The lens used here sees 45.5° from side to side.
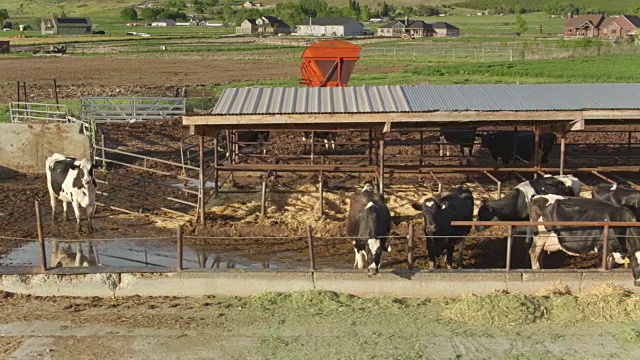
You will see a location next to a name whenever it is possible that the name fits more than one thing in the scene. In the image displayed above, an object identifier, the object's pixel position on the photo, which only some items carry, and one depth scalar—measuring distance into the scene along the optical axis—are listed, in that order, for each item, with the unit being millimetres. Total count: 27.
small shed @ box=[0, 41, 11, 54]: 74625
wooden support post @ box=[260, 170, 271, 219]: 16064
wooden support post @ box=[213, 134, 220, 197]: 17339
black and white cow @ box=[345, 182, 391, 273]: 12289
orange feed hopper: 26062
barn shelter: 15125
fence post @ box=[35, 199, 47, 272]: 12031
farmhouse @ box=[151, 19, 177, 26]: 171200
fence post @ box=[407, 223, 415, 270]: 11852
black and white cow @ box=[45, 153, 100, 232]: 16031
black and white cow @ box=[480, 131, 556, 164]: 20403
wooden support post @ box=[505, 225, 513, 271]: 11841
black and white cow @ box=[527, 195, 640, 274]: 12391
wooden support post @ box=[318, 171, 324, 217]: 16297
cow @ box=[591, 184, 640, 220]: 14008
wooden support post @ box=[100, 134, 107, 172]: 19792
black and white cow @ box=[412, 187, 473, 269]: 13258
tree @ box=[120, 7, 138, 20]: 183625
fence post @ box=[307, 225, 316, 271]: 11790
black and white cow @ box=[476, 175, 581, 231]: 14242
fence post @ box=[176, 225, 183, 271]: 11898
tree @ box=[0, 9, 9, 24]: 151500
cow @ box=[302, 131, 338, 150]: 23672
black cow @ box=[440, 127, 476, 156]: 21031
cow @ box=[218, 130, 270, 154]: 23766
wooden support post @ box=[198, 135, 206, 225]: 15758
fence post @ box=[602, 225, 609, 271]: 11891
